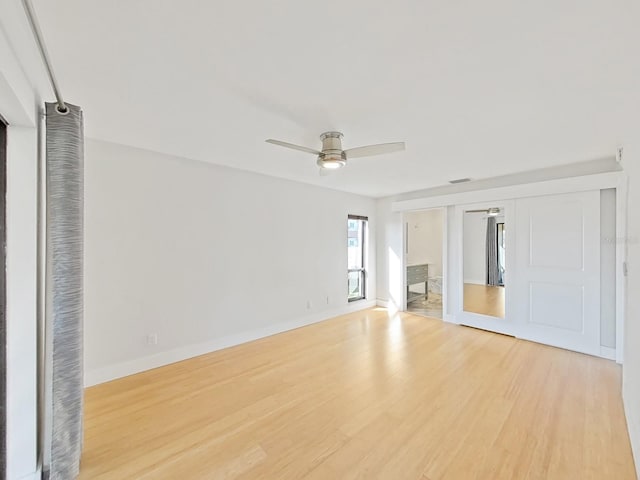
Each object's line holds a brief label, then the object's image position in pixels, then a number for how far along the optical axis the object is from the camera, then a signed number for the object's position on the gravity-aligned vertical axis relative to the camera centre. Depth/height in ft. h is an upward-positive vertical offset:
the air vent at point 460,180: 14.53 +3.10
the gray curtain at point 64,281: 5.13 -0.81
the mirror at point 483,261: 14.92 -1.26
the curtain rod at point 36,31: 3.64 +2.87
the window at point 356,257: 18.58 -1.26
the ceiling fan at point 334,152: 8.00 +2.52
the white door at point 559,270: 11.46 -1.38
